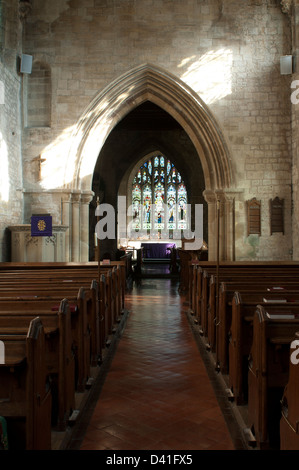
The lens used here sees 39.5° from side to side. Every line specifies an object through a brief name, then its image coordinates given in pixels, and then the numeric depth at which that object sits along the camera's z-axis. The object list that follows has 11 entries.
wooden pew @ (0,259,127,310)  7.11
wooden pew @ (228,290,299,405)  3.50
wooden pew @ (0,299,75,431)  3.03
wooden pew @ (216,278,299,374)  4.21
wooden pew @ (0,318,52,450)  2.27
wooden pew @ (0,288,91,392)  3.66
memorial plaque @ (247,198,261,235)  11.35
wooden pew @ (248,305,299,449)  2.75
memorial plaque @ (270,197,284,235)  11.29
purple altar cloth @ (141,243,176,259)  20.69
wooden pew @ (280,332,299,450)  2.08
